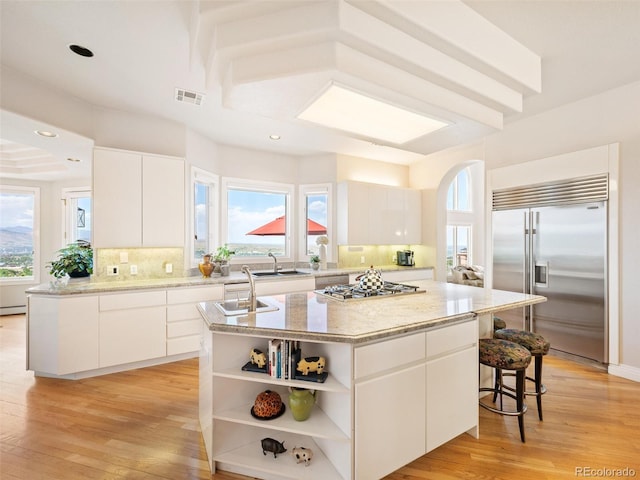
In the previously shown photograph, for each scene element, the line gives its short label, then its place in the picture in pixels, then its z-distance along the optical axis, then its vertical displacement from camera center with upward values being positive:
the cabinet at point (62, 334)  2.96 -0.94
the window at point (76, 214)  5.83 +0.47
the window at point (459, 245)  8.36 -0.15
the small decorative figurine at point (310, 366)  1.75 -0.73
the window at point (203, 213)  4.17 +0.38
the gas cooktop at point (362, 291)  2.51 -0.46
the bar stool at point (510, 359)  2.10 -0.83
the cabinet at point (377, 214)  4.99 +0.43
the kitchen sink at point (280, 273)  4.34 -0.51
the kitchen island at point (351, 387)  1.64 -0.89
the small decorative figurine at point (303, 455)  1.77 -1.26
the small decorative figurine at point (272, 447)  1.81 -1.24
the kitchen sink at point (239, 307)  2.04 -0.48
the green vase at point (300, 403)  1.77 -0.96
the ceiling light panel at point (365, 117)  2.04 +0.93
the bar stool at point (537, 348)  2.35 -0.85
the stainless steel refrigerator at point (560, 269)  3.21 -0.34
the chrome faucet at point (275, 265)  4.63 -0.40
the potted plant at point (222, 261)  4.08 -0.30
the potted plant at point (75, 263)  3.48 -0.29
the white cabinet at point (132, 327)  3.10 -0.93
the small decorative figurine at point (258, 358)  1.82 -0.72
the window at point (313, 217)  5.26 +0.39
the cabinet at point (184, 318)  3.41 -0.91
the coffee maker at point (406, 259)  5.45 -0.35
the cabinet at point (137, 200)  3.33 +0.45
